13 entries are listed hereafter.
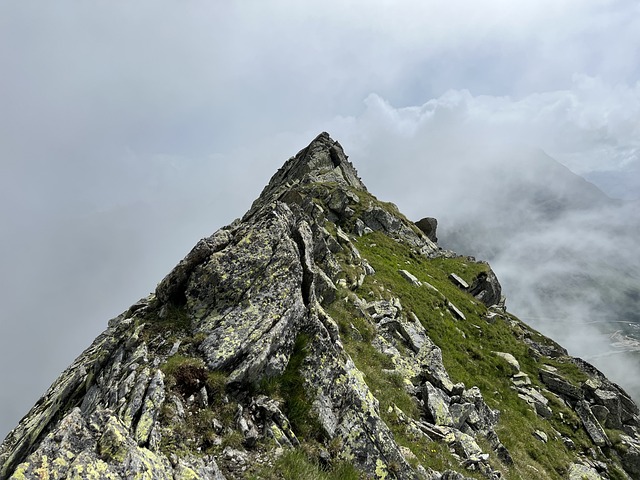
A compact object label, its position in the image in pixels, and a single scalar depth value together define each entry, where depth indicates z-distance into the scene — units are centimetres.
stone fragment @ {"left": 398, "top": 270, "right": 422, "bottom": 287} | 3849
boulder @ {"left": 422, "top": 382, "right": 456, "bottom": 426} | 1714
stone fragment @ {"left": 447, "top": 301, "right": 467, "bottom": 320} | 3700
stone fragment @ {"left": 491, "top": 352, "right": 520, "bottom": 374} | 3067
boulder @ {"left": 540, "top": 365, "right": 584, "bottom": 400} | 2970
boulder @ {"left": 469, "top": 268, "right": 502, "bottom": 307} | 5207
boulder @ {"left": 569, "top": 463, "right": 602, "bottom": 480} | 2083
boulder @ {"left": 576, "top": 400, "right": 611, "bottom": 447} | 2567
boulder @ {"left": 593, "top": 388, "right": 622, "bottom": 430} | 2909
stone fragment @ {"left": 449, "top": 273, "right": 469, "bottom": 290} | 5091
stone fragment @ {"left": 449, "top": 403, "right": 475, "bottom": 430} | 1773
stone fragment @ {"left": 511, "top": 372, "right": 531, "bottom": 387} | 2899
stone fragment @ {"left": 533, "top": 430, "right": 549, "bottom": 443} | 2258
